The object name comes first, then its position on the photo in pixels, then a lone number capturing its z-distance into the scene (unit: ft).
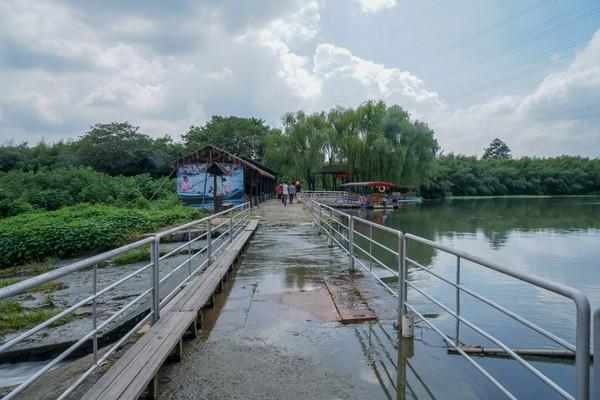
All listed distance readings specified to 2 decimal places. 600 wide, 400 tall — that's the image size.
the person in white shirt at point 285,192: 83.15
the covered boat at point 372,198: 114.42
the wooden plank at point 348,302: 14.61
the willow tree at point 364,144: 129.18
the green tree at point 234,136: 172.04
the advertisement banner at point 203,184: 83.15
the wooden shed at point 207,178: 83.15
